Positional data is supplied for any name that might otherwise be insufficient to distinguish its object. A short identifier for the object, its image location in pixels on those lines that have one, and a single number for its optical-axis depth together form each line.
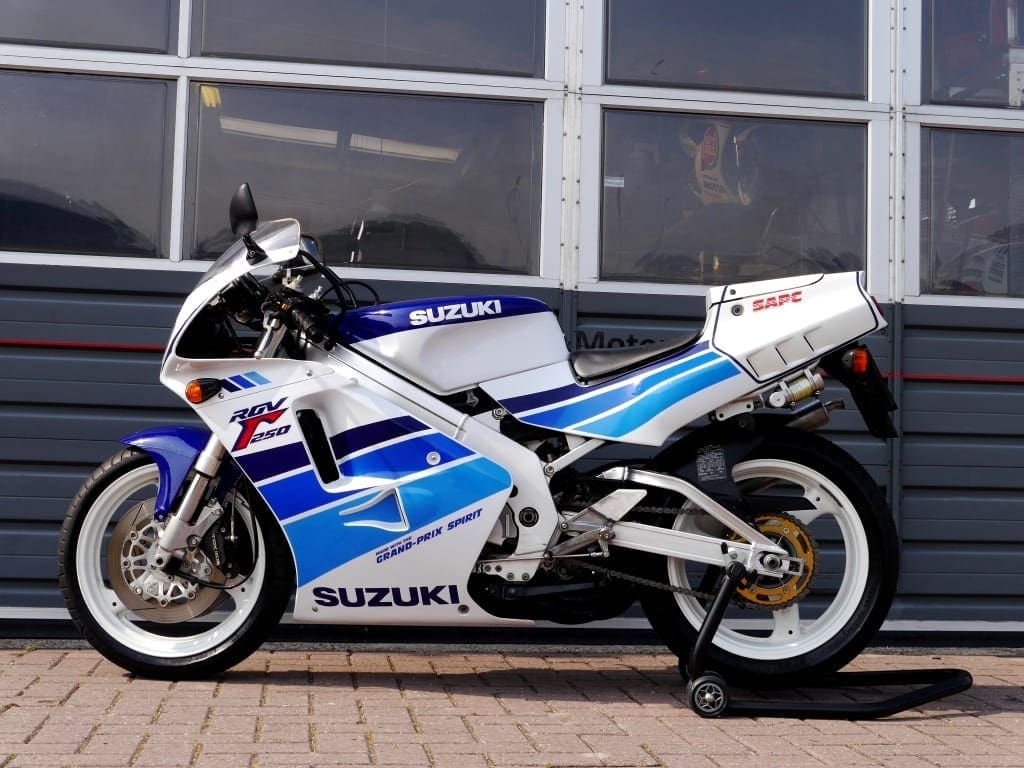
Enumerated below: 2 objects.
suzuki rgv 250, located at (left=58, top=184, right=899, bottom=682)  3.94
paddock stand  3.75
